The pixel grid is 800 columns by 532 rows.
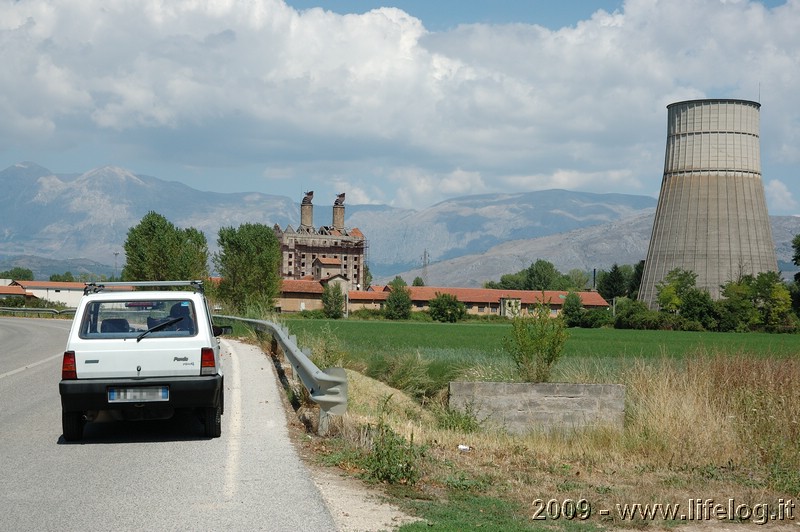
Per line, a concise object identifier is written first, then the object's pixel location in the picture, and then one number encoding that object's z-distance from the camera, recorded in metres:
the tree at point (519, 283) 196.77
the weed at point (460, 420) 17.14
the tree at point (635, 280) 134.50
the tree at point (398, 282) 133.14
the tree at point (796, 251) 96.28
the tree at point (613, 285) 149.38
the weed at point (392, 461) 8.43
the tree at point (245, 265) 87.00
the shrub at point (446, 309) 116.54
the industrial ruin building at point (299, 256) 197.50
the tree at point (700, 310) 92.37
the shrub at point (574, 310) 102.36
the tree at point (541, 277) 185.62
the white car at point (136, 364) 10.38
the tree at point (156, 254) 82.75
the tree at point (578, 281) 192.50
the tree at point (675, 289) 100.25
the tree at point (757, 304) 91.94
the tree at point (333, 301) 117.50
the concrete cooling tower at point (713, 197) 97.62
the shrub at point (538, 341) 18.59
